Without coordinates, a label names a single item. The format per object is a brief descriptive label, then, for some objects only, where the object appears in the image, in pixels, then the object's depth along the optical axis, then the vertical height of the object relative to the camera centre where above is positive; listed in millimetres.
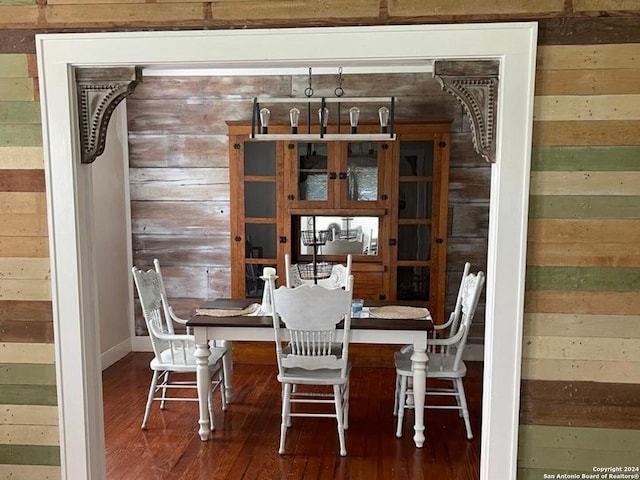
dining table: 3107 -772
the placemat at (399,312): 3312 -698
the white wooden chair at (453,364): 3213 -995
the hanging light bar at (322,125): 3387 +411
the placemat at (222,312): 3316 -694
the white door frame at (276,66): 1863 +120
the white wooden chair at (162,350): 3326 -978
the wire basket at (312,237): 4613 -347
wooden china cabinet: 4406 -72
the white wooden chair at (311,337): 2955 -769
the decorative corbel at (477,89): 1889 +348
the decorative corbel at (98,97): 2012 +342
